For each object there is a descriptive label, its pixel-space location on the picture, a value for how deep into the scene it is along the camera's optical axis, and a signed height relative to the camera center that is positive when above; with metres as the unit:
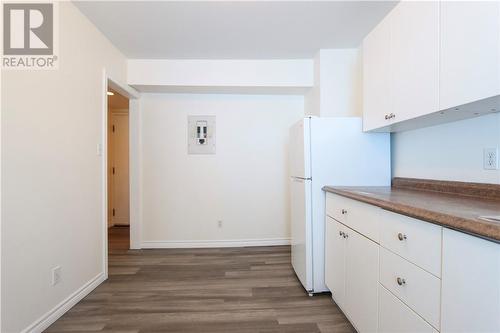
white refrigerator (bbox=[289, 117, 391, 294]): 2.11 -0.01
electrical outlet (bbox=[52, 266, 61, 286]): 1.77 -0.83
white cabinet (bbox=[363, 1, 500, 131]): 1.07 +0.56
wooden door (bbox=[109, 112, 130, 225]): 4.84 -0.11
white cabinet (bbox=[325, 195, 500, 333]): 0.77 -0.48
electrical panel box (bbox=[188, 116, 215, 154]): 3.44 +0.43
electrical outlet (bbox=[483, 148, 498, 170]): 1.35 +0.04
